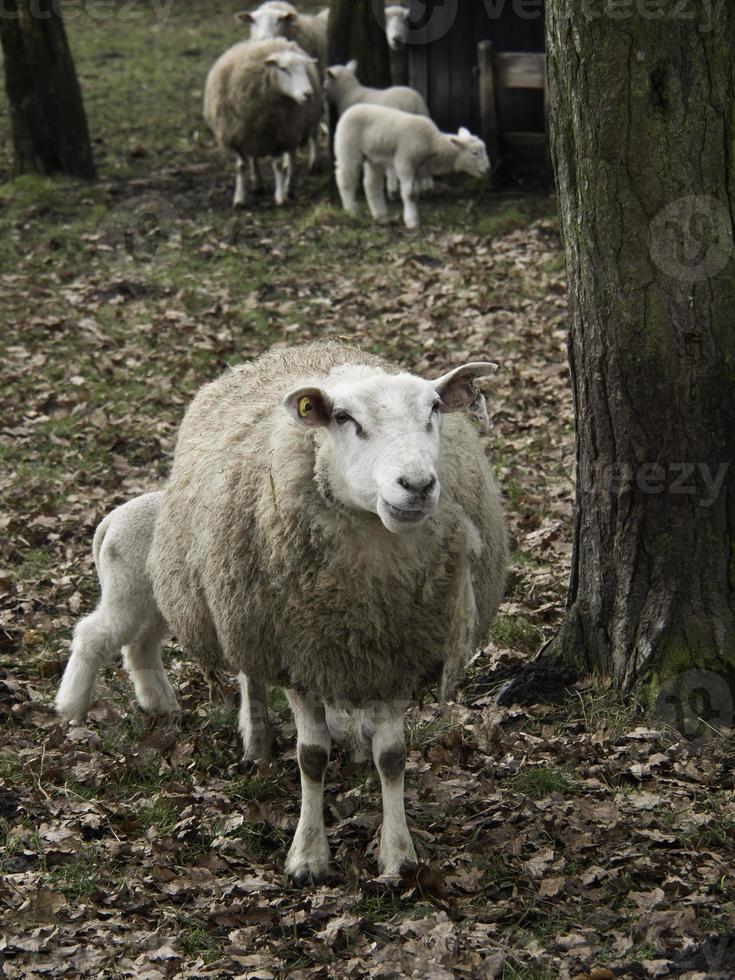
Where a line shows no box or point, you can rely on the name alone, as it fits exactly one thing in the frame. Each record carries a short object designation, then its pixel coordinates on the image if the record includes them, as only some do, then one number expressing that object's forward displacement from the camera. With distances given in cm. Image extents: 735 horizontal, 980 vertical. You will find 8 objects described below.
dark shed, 1482
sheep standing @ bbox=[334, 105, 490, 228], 1315
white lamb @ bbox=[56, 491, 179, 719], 565
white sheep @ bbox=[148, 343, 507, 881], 393
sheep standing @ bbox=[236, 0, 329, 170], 1706
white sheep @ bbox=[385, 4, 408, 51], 1512
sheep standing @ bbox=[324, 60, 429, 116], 1441
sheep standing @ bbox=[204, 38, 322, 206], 1409
